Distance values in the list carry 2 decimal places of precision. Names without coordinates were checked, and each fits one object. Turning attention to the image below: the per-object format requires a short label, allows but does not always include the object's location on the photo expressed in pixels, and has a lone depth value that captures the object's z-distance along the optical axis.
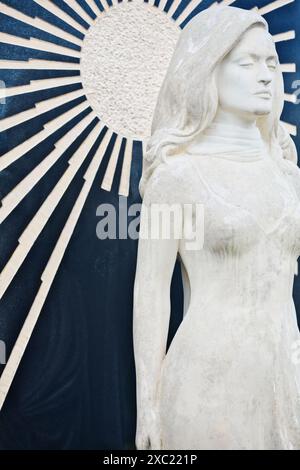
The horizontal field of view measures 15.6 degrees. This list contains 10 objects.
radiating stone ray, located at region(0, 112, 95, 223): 3.78
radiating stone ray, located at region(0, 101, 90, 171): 3.81
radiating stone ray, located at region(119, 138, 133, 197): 3.95
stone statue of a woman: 2.57
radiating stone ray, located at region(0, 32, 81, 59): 3.86
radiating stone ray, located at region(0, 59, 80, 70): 3.85
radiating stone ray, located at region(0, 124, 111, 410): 3.71
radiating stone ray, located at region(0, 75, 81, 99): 3.85
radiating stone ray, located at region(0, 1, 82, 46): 3.88
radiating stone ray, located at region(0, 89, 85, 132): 3.84
